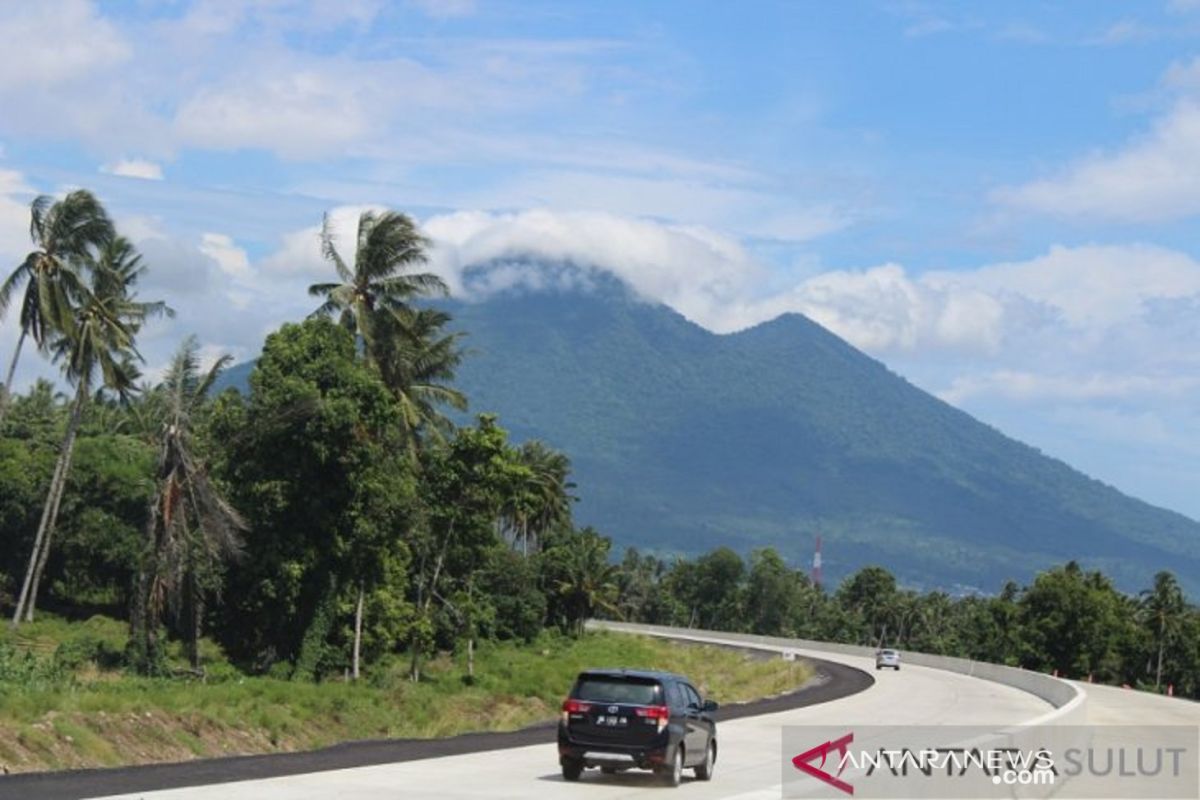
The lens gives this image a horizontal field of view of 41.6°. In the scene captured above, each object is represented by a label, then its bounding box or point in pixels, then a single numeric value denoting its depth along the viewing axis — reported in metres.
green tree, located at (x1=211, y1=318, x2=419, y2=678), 54.84
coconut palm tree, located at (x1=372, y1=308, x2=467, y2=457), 60.94
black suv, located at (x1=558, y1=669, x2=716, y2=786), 23.75
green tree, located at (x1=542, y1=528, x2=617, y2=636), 110.06
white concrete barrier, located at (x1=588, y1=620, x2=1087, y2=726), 38.33
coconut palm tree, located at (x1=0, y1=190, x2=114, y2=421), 55.78
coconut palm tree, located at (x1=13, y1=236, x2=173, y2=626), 60.09
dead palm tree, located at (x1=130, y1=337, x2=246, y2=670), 47.22
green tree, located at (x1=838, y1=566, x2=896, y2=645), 175.38
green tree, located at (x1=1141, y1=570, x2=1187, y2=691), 135.12
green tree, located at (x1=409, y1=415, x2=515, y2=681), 64.31
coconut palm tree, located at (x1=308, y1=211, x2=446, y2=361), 59.62
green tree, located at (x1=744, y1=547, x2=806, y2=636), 188.38
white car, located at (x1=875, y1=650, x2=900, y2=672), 93.12
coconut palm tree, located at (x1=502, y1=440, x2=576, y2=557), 108.38
